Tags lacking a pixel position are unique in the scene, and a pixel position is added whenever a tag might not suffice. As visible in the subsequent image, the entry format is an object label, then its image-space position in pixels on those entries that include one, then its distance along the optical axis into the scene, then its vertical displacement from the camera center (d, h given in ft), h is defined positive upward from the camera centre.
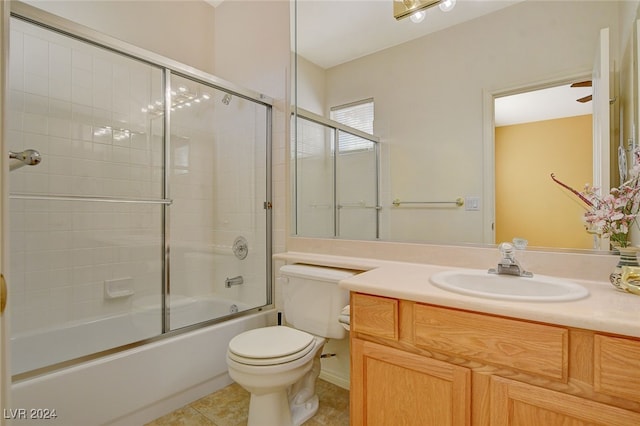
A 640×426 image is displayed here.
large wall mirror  4.15 +1.53
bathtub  4.52 -2.50
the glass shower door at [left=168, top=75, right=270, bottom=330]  7.60 +0.25
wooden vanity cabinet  2.68 -1.50
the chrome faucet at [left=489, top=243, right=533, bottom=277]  4.11 -0.64
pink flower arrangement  3.50 +0.02
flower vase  3.46 -0.50
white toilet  4.62 -2.00
